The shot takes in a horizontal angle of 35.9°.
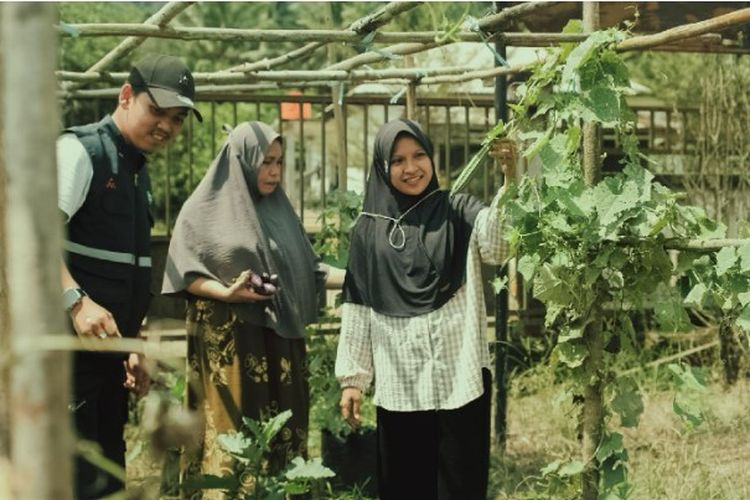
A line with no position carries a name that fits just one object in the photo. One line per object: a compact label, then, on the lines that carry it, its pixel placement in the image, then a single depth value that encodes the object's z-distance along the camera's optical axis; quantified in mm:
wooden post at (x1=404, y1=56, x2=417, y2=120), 5543
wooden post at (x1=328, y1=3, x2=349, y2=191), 5773
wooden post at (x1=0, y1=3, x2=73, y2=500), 1050
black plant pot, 5488
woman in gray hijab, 4516
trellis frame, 3631
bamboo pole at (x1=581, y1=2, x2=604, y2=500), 3670
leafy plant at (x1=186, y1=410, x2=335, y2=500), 3489
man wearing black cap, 3797
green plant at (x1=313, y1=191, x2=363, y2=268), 5379
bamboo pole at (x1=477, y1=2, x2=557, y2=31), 3857
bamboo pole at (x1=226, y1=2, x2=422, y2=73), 3740
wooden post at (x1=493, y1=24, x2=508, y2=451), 6156
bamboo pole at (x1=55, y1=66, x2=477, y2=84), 5297
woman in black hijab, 4148
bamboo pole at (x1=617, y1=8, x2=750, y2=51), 3309
